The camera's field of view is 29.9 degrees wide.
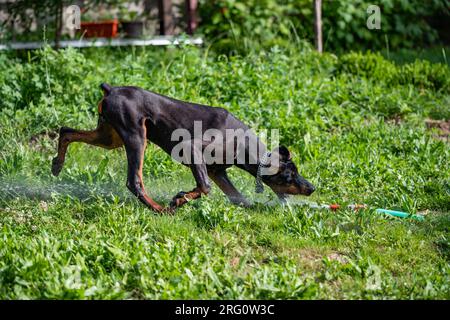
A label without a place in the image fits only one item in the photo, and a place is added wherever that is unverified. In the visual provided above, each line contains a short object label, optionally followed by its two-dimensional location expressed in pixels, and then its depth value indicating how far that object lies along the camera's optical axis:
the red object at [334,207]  6.89
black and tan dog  6.73
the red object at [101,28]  12.22
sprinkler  6.78
